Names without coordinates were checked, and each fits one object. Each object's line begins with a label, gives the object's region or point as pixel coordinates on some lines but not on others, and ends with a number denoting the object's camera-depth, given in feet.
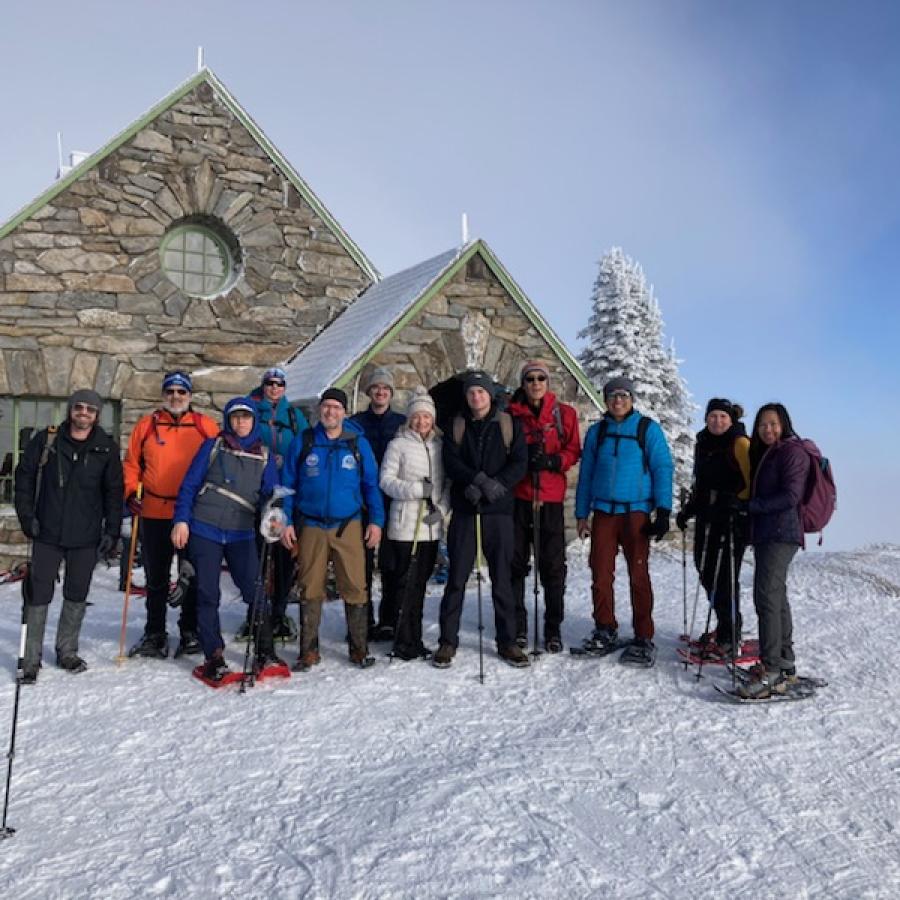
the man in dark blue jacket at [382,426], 21.67
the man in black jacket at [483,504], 19.07
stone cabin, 32.45
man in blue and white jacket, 18.65
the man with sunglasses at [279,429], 20.71
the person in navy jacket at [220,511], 18.30
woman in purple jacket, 16.63
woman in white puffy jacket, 19.47
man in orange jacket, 19.62
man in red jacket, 20.36
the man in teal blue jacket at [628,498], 19.35
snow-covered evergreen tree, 73.05
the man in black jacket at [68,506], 18.26
